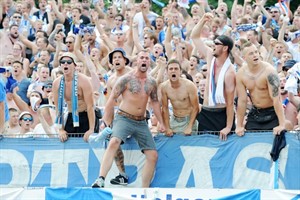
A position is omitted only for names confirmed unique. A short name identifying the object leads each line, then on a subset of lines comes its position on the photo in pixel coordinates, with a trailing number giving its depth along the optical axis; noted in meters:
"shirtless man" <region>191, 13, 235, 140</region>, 15.34
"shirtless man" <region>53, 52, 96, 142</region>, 16.03
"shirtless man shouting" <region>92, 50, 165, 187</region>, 15.15
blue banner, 14.80
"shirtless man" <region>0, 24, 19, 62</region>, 22.91
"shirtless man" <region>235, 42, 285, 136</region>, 15.08
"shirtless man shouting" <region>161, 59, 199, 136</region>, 15.66
